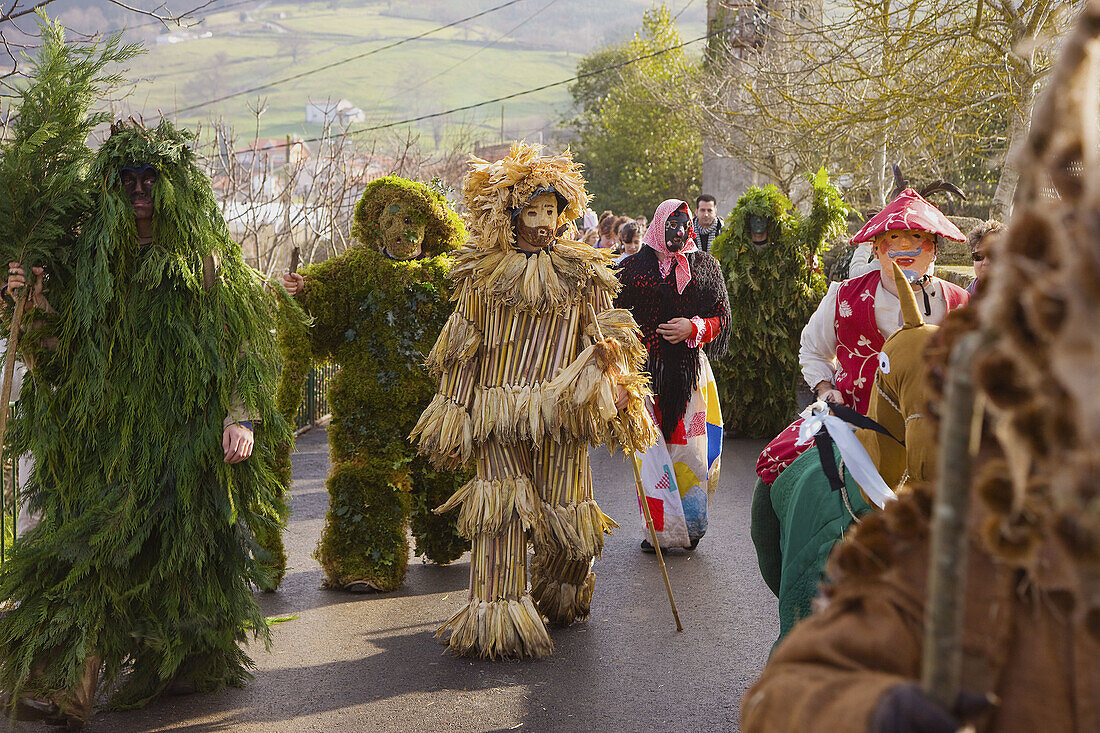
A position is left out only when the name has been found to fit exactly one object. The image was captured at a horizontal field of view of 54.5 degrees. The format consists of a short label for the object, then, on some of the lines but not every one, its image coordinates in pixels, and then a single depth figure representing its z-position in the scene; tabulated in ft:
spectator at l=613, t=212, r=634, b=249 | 44.69
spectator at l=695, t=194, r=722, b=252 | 39.73
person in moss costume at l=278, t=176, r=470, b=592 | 20.94
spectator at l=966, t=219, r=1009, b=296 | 19.70
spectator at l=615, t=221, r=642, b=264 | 38.04
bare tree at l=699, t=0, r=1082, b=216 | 30.78
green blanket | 9.93
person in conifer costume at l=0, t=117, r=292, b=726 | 13.88
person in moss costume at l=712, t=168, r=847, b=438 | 36.24
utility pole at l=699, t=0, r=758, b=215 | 77.05
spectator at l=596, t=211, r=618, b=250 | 48.06
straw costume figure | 16.90
